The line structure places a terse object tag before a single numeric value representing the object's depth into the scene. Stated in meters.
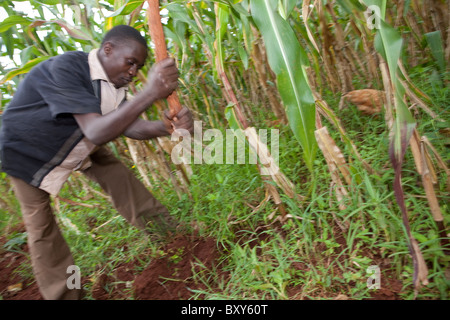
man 1.28
